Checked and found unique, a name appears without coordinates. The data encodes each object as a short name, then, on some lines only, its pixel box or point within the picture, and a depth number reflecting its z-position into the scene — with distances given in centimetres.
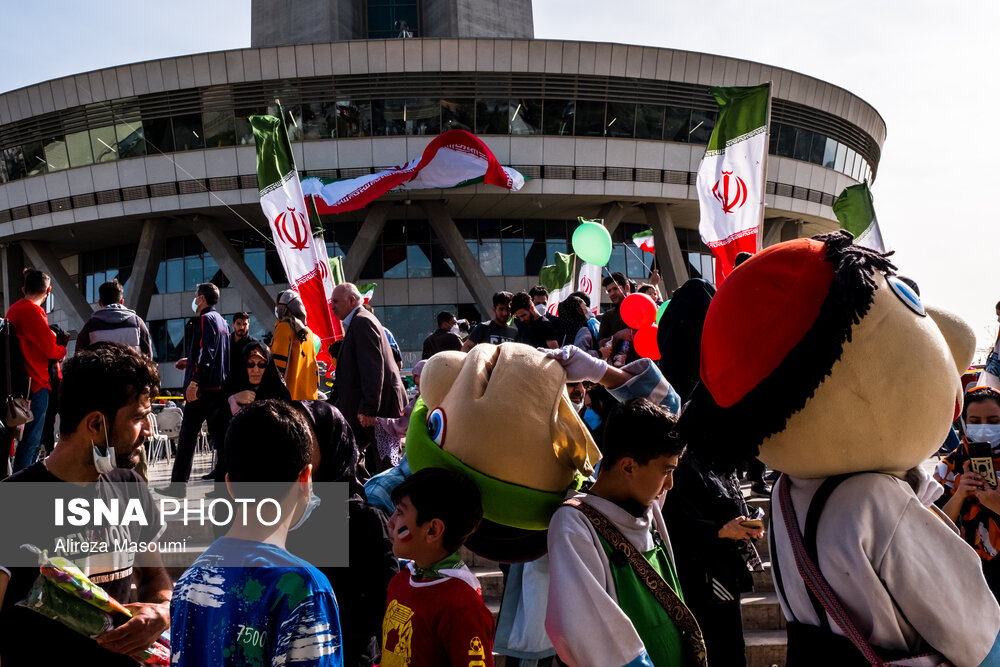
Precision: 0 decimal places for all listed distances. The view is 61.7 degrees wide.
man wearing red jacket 671
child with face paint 238
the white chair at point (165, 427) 1205
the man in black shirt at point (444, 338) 883
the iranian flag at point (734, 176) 780
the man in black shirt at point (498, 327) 782
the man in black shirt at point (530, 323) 751
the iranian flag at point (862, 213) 1076
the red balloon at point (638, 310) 677
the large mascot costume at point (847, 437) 183
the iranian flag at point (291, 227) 946
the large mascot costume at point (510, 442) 238
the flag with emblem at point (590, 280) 1551
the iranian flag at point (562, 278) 1593
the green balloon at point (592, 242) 1225
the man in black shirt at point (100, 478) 217
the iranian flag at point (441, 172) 2627
